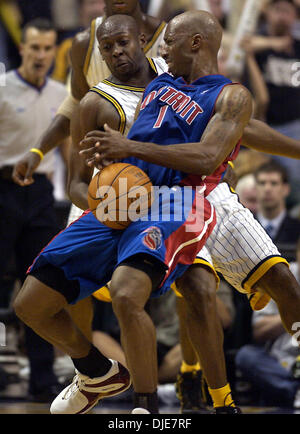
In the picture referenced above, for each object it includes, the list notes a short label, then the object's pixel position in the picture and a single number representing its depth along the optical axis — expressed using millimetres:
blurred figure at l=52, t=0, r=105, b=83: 15617
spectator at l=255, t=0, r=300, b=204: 15391
